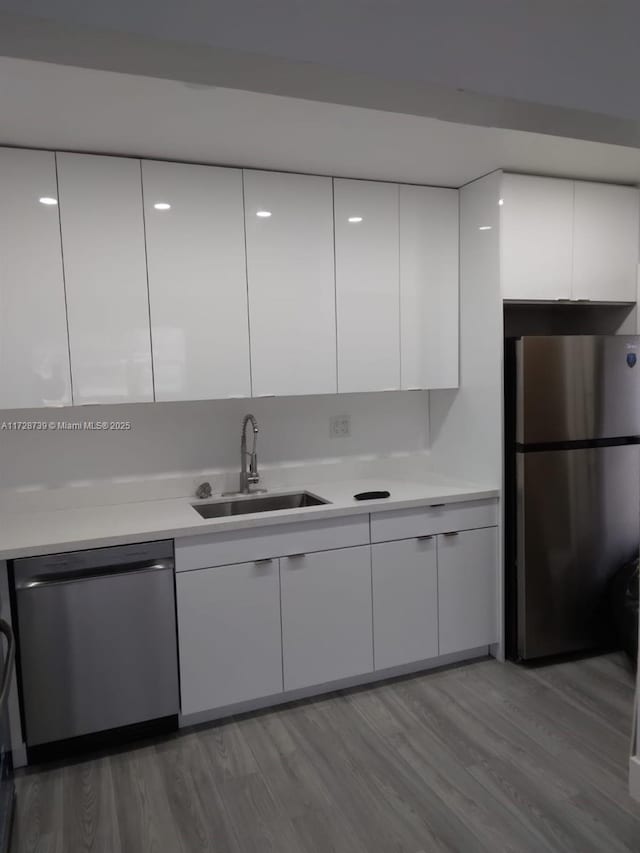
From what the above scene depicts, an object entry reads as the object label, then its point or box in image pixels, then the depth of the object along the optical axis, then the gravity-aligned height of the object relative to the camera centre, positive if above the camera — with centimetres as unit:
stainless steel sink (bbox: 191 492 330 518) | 291 -61
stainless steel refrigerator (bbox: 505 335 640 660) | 288 -55
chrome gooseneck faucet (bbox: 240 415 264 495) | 297 -44
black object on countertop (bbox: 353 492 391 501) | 284 -55
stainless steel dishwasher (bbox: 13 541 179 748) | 224 -97
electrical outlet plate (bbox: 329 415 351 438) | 329 -26
